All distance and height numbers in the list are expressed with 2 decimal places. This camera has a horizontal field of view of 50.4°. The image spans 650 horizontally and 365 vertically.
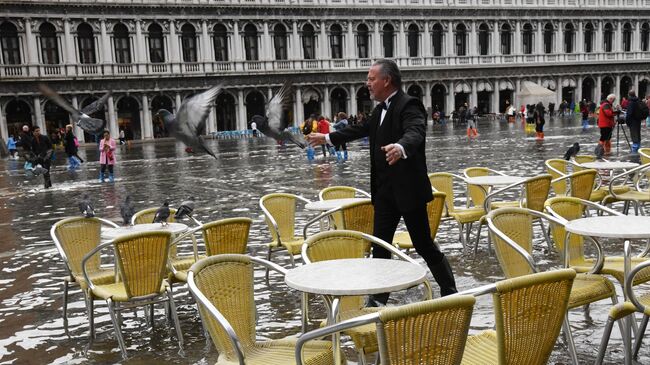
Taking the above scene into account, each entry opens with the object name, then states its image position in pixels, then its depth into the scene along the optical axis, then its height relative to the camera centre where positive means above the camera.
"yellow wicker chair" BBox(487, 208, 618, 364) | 3.81 -0.92
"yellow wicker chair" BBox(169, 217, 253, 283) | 4.82 -0.88
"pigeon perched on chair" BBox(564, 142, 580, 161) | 8.50 -0.72
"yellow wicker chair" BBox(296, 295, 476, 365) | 2.38 -0.80
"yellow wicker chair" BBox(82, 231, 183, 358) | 4.35 -0.97
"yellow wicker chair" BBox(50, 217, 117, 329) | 5.07 -0.94
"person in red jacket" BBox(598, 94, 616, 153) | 15.02 -0.63
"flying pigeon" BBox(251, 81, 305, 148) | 7.96 -0.10
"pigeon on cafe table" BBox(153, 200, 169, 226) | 5.39 -0.76
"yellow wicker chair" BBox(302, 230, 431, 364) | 3.80 -0.85
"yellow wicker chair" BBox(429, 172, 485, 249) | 6.79 -1.13
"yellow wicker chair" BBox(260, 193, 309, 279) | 6.14 -0.97
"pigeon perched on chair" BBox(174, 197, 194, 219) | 5.49 -0.76
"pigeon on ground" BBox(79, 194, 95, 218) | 5.31 -0.69
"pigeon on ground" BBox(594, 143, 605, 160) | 8.38 -0.74
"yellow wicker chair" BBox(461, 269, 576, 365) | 2.62 -0.86
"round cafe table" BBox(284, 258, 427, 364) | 3.16 -0.84
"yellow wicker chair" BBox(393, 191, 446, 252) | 5.46 -0.87
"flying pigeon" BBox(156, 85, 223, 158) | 6.20 -0.03
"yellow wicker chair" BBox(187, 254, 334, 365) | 3.15 -0.96
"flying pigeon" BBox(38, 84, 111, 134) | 6.80 +0.09
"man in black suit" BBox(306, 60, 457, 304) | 4.35 -0.46
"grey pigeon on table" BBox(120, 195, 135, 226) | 5.62 -0.76
